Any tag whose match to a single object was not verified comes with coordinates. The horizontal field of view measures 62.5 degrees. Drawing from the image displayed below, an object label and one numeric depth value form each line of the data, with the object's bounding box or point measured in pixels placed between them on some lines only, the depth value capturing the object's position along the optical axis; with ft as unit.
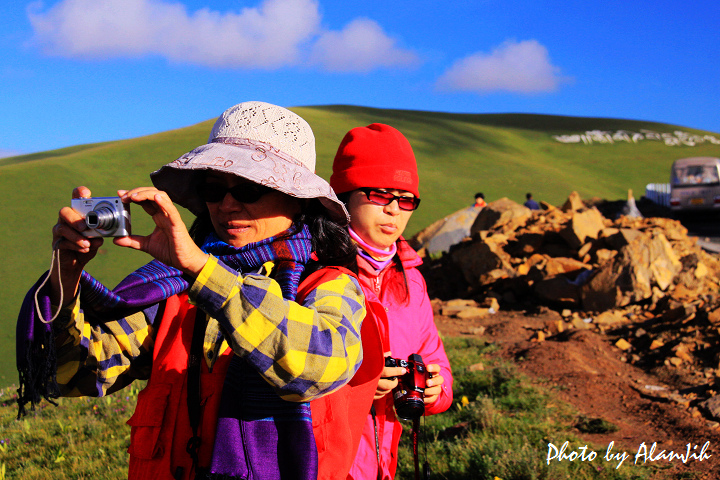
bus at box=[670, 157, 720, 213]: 66.23
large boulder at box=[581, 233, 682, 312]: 28.27
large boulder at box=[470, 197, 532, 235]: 43.24
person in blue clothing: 60.85
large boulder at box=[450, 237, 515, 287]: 35.12
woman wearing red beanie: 7.92
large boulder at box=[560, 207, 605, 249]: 35.47
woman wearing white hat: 4.45
